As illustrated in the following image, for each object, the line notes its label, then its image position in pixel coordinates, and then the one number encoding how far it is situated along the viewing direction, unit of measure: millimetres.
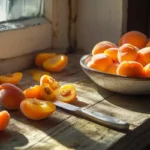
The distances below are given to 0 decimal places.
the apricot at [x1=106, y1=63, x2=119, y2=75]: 781
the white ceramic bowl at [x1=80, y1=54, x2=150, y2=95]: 737
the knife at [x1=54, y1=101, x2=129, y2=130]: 644
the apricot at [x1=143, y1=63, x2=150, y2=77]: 751
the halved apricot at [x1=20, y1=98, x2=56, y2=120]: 667
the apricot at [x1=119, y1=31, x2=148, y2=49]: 876
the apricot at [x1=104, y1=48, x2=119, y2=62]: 816
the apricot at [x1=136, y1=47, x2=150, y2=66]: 780
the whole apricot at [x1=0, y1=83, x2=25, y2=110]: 704
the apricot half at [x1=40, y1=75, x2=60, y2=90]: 792
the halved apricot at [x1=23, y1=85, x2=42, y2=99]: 759
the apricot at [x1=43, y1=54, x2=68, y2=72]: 922
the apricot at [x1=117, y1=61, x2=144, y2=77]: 742
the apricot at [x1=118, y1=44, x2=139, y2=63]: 774
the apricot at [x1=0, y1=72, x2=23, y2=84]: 821
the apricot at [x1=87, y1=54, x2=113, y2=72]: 788
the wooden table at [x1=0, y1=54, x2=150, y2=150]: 601
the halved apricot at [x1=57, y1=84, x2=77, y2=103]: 753
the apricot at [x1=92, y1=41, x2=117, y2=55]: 850
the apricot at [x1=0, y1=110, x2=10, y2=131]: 626
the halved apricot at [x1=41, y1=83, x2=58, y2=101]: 761
